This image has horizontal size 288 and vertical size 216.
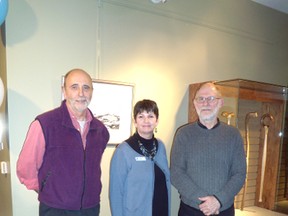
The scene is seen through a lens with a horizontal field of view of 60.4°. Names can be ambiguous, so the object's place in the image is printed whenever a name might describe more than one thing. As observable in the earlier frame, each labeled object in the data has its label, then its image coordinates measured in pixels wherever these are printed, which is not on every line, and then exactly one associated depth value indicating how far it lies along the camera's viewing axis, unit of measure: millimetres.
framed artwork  2168
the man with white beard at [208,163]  1704
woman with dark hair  1601
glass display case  2678
